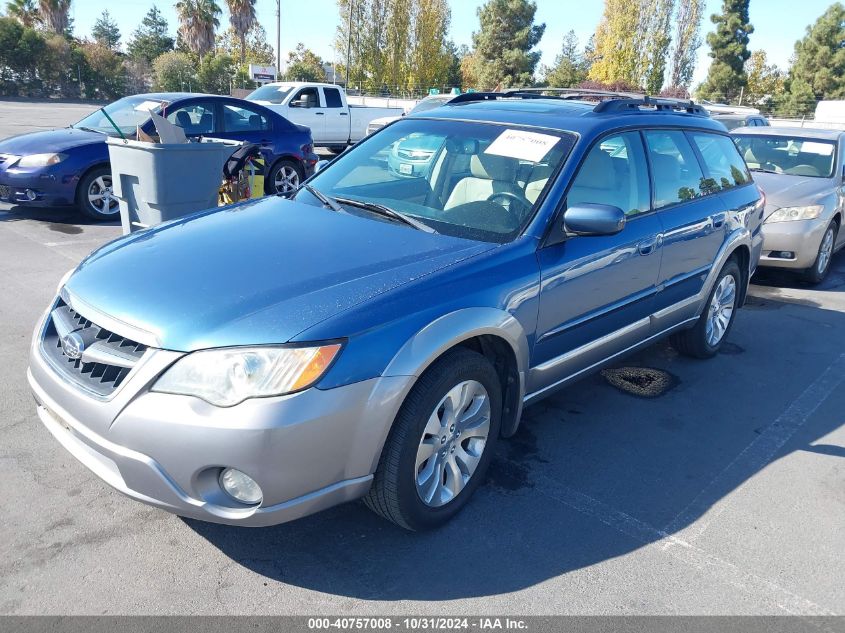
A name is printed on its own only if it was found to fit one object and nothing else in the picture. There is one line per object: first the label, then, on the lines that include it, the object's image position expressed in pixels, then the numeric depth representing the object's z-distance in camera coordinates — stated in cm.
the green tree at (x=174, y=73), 3959
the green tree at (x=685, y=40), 4659
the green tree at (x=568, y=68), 5169
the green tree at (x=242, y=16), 5016
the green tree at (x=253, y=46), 5600
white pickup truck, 1541
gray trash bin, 548
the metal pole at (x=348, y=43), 4221
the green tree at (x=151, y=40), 6219
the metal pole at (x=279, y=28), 3906
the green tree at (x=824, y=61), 4497
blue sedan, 810
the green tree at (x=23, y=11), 4709
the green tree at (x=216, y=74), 4081
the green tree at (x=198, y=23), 4788
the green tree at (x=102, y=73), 4166
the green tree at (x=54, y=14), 4841
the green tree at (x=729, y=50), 4581
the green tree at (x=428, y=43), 4619
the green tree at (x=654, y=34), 4566
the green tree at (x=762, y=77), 5244
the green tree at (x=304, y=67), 4606
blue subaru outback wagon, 235
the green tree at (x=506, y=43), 4897
